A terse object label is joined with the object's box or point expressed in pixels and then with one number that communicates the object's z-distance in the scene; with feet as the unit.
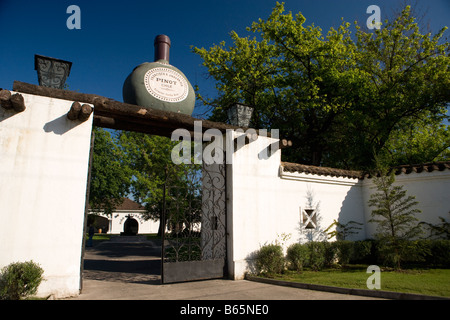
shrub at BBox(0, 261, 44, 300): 15.85
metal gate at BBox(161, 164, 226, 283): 22.34
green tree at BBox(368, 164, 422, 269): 25.09
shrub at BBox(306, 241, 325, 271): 27.22
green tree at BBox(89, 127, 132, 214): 84.94
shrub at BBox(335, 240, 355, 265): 28.63
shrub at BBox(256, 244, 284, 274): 24.84
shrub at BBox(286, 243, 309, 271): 26.11
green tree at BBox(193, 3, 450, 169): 46.73
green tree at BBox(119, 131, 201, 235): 59.72
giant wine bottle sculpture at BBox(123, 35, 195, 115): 23.72
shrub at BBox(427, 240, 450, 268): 25.88
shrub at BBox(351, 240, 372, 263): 29.09
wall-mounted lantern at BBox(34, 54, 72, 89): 19.95
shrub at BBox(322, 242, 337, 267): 28.40
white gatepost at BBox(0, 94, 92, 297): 17.34
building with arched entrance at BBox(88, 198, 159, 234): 135.85
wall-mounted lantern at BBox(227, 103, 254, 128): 28.04
